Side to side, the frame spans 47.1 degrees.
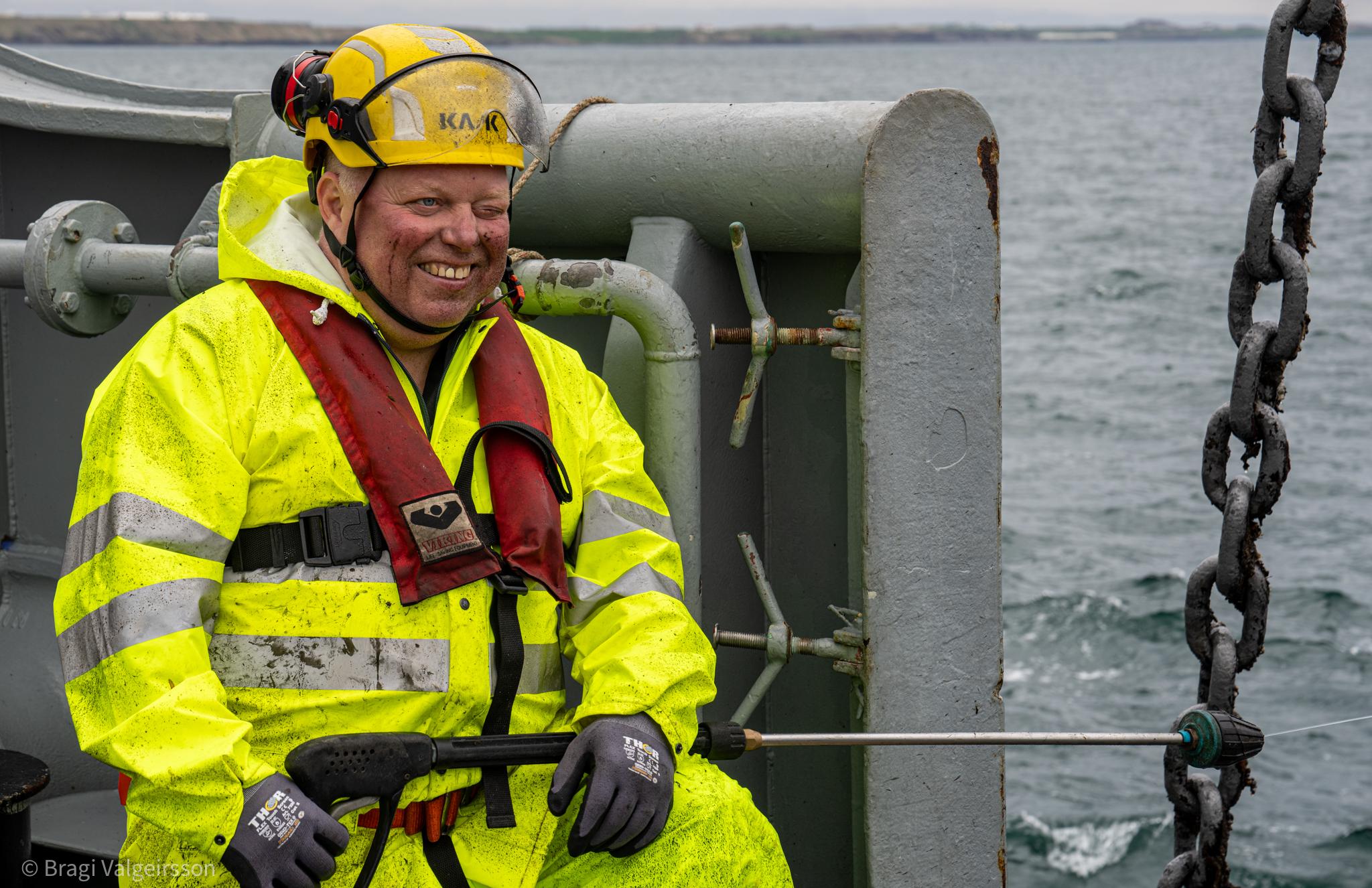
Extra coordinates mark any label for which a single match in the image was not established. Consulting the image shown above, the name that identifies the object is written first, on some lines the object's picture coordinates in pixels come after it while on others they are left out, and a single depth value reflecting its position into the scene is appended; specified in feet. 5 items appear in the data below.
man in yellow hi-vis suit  7.57
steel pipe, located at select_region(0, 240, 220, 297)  11.62
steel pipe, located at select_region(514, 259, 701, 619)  10.16
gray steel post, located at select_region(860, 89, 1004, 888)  9.65
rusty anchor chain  8.63
